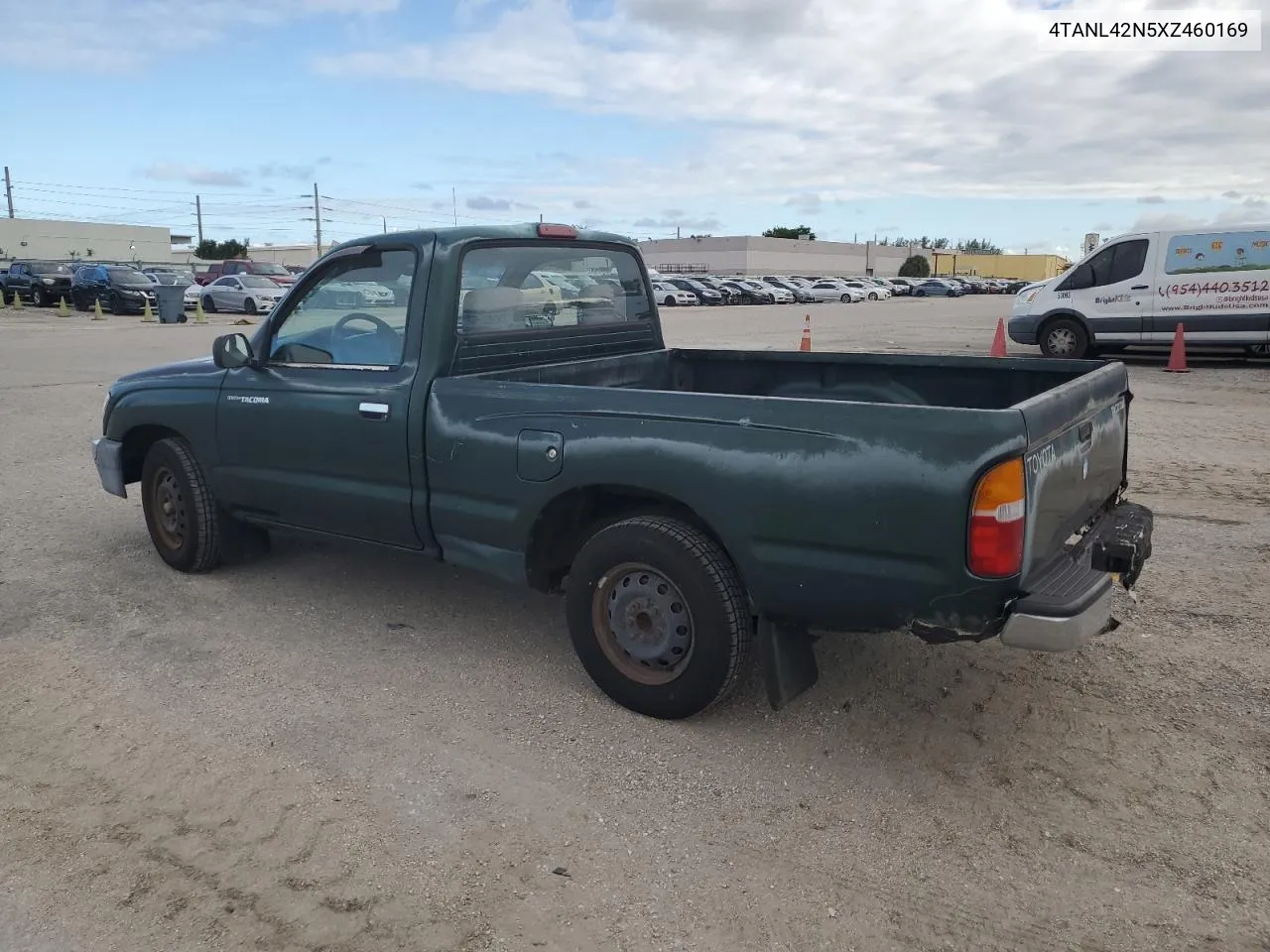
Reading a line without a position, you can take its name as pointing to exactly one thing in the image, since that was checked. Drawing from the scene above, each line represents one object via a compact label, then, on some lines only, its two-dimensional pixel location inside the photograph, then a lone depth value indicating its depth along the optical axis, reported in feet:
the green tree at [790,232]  404.98
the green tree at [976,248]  516.81
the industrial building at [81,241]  262.88
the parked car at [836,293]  190.49
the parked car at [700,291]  166.09
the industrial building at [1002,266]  378.32
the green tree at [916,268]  364.99
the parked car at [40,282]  117.50
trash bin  95.39
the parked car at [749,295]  177.37
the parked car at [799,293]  185.06
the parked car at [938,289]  214.28
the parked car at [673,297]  155.02
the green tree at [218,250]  331.98
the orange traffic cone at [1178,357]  47.70
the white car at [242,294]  102.12
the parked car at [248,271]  117.11
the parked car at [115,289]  107.34
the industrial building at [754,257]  328.29
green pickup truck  10.22
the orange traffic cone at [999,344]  53.21
